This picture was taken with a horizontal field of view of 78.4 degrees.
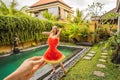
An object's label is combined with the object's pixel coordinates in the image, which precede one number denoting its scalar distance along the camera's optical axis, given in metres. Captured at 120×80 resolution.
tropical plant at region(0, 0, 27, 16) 6.66
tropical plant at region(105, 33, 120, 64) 2.80
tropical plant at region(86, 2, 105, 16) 6.92
